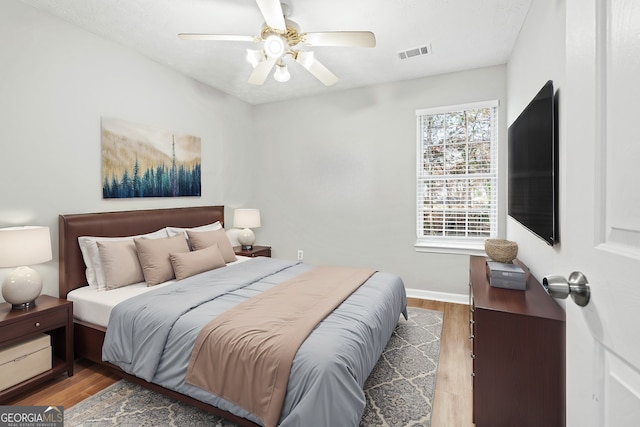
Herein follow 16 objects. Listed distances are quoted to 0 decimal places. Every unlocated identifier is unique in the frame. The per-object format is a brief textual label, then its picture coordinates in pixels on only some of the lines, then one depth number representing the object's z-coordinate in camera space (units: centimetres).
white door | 56
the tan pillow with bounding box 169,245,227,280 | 286
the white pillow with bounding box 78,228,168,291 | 269
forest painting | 305
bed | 151
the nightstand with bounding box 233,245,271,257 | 421
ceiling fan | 214
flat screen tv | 173
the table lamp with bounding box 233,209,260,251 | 439
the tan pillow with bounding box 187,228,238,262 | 332
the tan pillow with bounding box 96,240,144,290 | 263
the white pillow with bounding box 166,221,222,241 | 337
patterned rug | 186
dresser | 155
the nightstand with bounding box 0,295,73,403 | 201
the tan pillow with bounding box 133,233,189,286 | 273
